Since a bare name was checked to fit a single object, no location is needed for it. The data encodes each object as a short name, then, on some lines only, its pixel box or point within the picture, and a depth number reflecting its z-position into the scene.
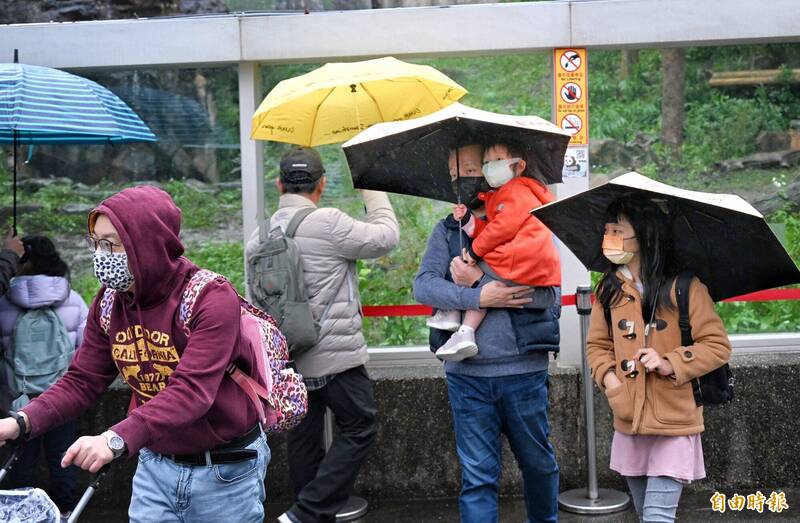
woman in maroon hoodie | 3.30
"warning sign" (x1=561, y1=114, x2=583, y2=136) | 6.44
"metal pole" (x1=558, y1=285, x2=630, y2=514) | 6.16
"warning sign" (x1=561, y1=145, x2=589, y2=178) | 6.42
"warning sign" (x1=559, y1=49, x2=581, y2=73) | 6.41
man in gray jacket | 5.47
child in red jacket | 4.59
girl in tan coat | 4.31
